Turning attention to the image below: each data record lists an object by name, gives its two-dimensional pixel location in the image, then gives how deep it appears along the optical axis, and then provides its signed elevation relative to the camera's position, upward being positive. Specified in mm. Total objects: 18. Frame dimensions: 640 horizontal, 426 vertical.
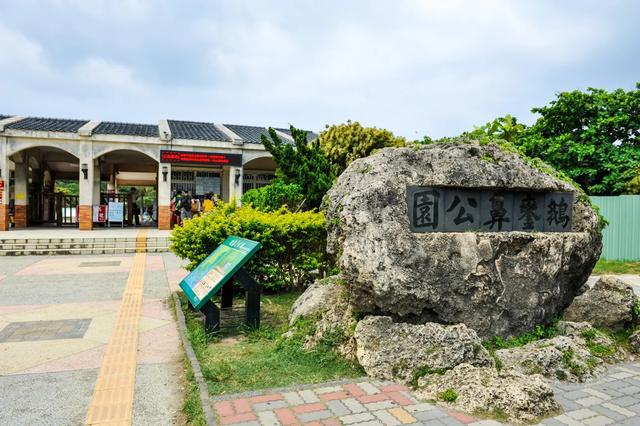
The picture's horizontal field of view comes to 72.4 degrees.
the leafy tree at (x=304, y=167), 10523 +1083
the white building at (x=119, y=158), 18969 +2523
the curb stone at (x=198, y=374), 3258 -1523
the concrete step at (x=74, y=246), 13703 -1276
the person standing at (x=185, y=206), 18906 +129
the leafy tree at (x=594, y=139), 18047 +3319
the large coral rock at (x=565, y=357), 4207 -1445
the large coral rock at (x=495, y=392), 3428 -1472
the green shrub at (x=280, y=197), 10594 +339
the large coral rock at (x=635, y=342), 5020 -1470
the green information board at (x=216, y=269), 5242 -771
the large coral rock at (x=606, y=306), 5465 -1170
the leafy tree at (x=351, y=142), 16266 +2638
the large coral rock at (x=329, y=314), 4719 -1227
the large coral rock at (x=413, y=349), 4016 -1298
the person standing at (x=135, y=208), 23547 +13
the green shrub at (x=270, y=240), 7543 -540
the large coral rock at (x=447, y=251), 4430 -424
